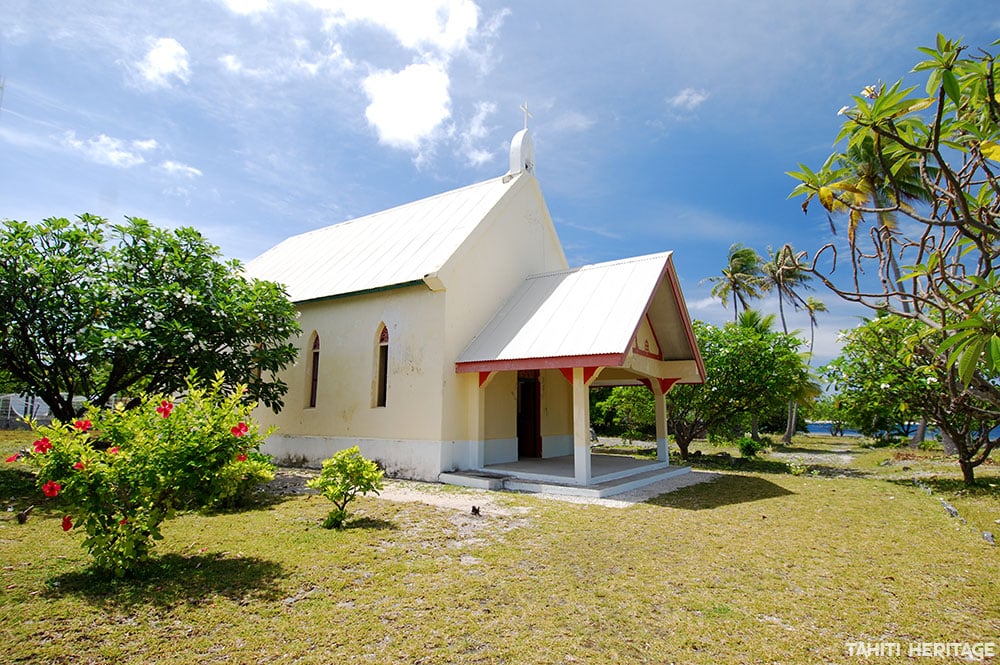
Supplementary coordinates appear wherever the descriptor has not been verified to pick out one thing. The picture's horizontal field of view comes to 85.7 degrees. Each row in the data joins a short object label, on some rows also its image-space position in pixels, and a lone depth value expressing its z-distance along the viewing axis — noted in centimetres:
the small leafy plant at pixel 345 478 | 803
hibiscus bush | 509
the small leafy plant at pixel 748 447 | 1977
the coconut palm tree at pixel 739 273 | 4150
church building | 1195
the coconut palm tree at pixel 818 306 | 4036
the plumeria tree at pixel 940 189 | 330
